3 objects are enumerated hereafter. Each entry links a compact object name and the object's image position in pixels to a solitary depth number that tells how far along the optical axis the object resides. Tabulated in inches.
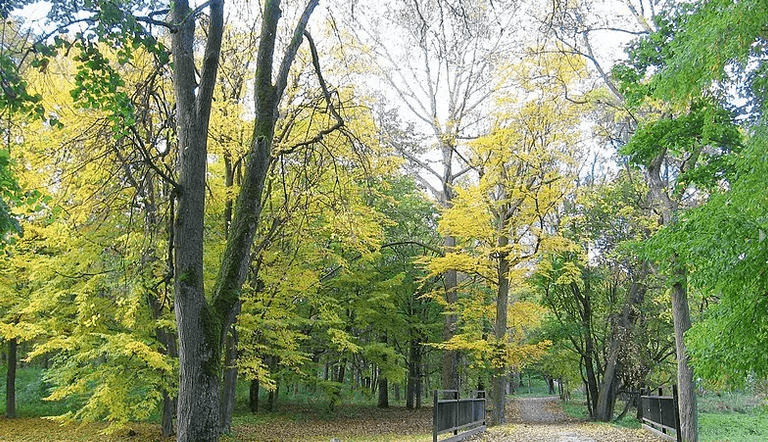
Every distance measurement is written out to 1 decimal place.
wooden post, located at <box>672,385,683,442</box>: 366.3
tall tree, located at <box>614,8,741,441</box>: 281.4
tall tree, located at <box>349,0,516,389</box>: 691.4
